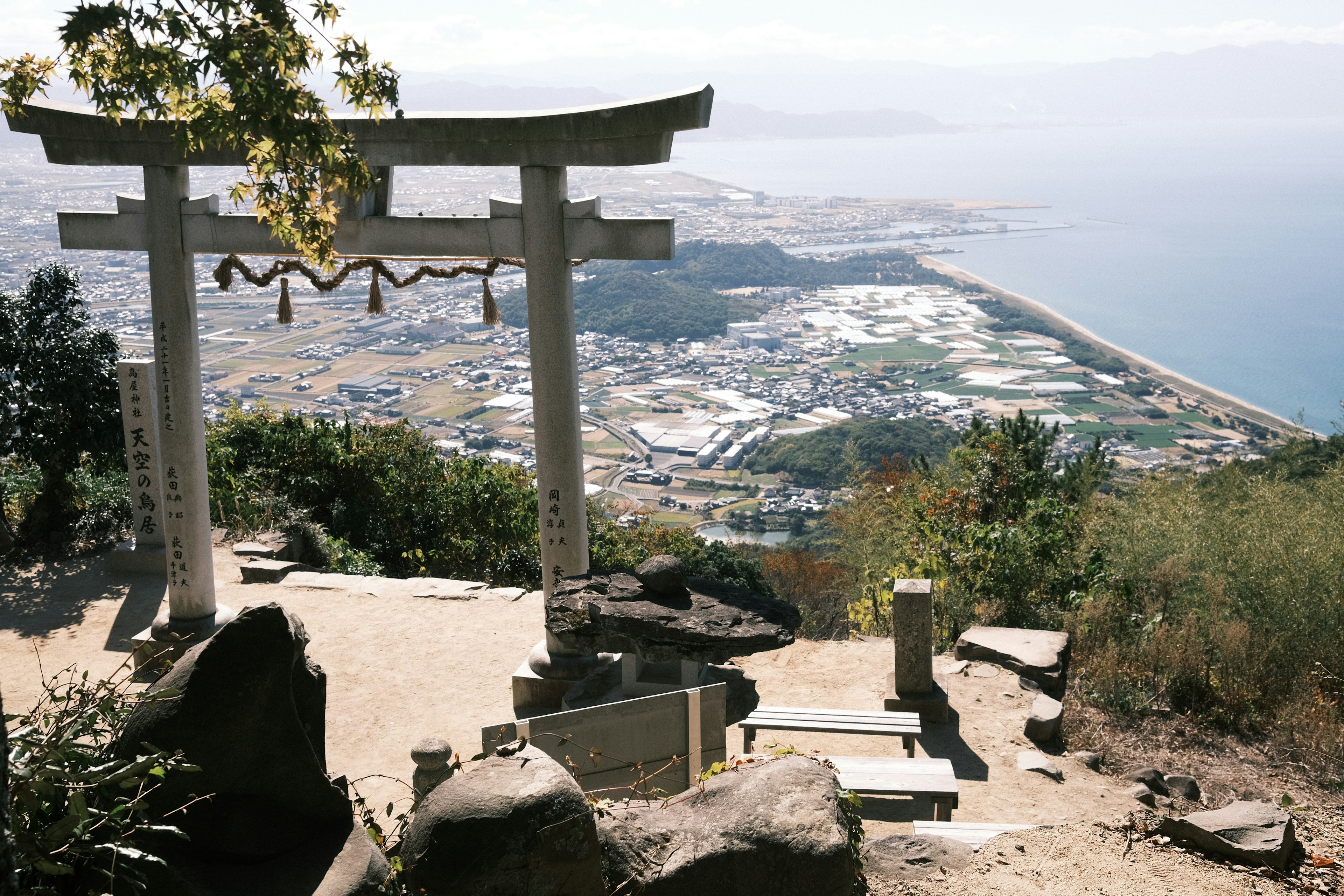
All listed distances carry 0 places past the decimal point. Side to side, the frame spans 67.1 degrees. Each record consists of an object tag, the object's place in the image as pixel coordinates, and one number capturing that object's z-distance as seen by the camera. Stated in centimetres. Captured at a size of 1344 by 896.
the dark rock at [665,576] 636
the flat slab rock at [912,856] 434
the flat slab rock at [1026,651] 765
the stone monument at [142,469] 903
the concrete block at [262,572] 996
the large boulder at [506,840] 318
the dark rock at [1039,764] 632
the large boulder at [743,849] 355
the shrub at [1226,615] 720
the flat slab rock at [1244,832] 445
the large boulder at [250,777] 319
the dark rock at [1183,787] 611
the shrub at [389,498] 1202
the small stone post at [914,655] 715
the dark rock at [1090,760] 648
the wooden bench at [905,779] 559
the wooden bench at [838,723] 642
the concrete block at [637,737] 496
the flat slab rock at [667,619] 602
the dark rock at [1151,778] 621
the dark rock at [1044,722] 682
